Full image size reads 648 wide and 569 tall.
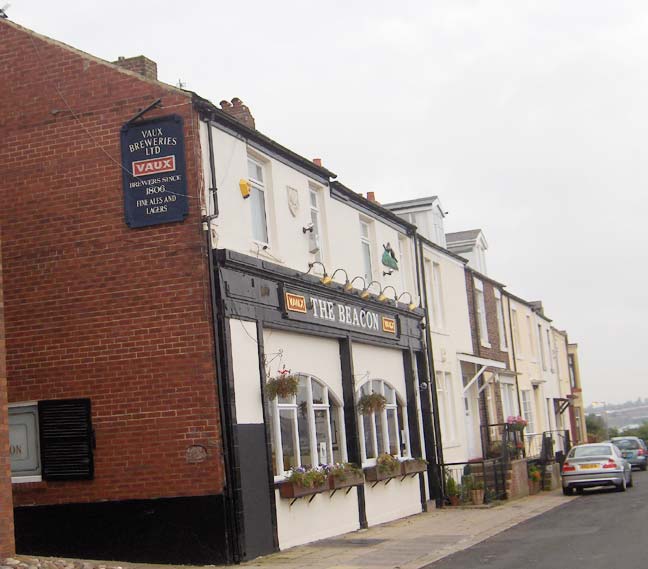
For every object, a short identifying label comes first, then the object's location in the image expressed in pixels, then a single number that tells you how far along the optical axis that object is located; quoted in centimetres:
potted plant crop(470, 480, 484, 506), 2469
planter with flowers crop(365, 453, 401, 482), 1985
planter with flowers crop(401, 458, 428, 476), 2194
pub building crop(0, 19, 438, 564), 1430
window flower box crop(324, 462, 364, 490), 1755
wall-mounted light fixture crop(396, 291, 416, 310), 2376
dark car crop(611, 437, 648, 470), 4197
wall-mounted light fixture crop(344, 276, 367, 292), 1961
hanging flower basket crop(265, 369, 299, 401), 1567
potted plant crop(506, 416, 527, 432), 2922
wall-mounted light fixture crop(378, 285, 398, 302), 2167
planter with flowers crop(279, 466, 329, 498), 1588
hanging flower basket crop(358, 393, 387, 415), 1962
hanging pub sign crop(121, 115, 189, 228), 1473
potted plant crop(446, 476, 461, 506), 2481
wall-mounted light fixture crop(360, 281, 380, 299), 2048
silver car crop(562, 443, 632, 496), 2769
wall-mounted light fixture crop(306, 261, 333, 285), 1801
